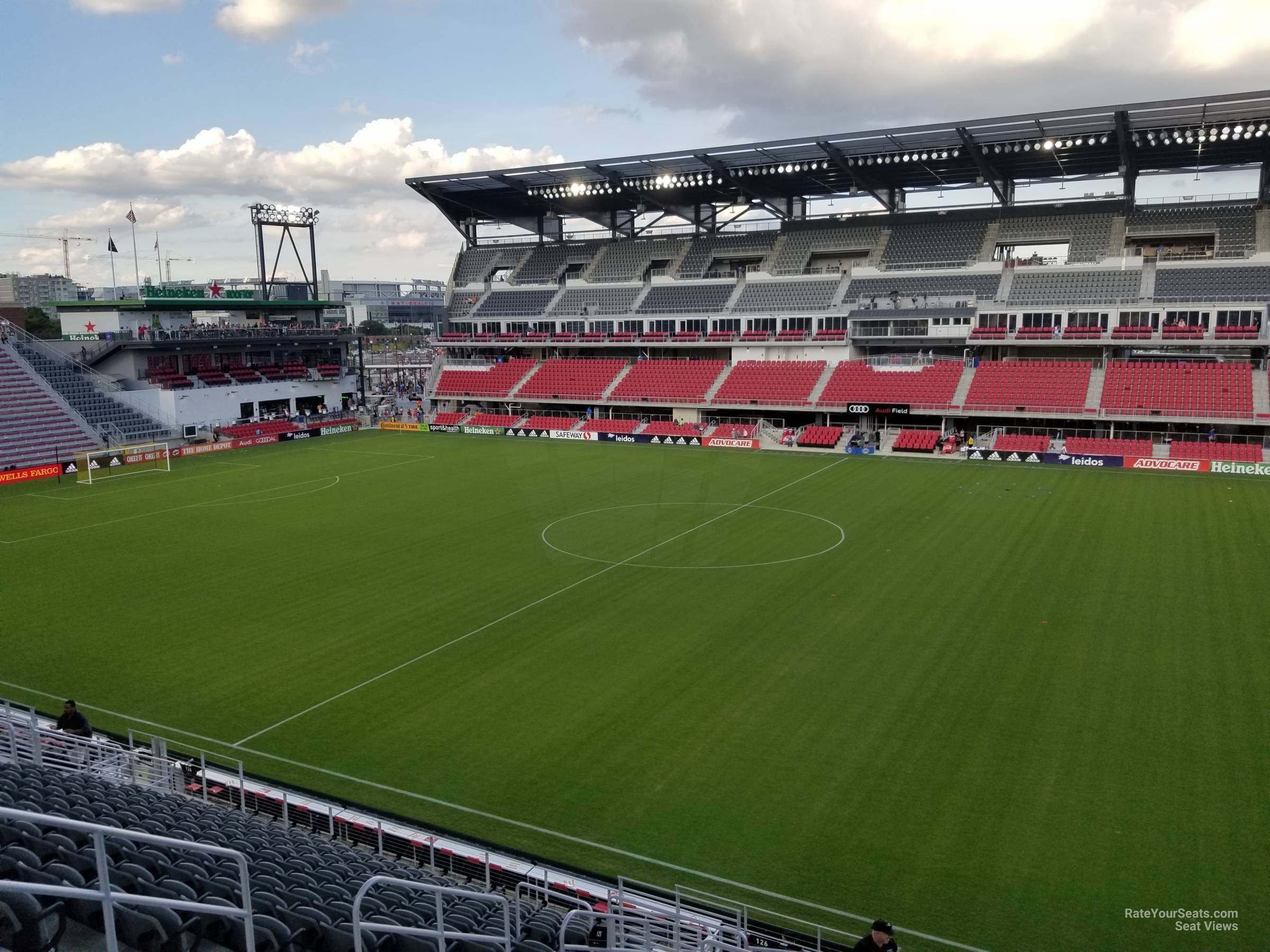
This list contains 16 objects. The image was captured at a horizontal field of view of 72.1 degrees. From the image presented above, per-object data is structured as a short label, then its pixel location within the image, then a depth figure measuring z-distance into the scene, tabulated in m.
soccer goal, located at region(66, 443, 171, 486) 42.44
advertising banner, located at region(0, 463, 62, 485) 40.97
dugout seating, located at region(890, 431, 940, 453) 46.38
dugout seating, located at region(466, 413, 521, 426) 59.66
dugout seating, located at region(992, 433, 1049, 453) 43.47
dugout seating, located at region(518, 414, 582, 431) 57.00
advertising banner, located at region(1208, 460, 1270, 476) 38.31
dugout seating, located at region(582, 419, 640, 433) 55.16
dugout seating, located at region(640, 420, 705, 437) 52.62
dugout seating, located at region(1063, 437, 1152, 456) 42.09
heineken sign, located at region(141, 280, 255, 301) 58.41
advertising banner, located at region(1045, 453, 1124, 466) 41.53
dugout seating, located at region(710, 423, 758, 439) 51.19
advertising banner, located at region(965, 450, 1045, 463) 43.03
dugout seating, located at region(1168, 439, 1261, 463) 39.53
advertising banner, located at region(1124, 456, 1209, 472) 39.53
